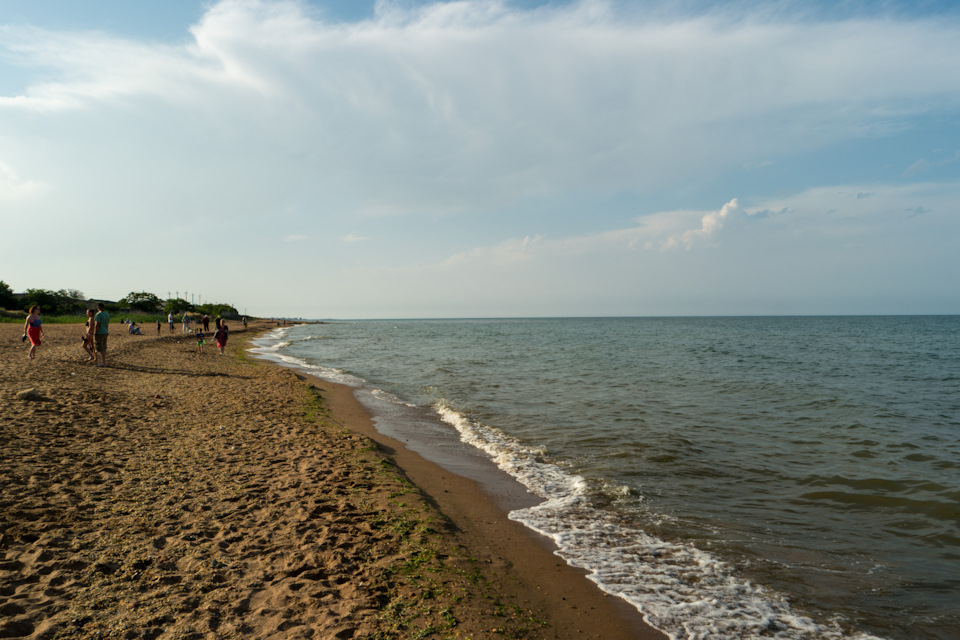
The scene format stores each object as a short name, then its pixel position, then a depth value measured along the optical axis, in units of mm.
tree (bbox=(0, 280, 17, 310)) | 58719
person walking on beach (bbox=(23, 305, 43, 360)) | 18188
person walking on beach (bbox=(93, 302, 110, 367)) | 17433
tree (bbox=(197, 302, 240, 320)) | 106031
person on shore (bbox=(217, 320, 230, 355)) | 26812
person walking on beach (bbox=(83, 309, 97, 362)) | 17869
